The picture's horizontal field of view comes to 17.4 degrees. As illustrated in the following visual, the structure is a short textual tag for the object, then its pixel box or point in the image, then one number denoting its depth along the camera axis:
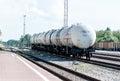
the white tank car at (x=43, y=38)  56.66
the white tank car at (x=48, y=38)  50.61
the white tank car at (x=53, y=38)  45.65
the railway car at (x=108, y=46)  79.50
